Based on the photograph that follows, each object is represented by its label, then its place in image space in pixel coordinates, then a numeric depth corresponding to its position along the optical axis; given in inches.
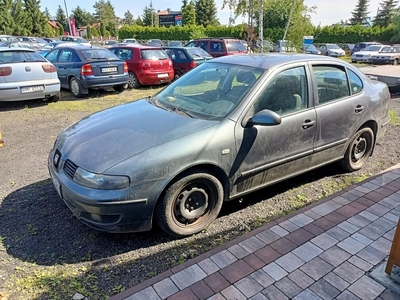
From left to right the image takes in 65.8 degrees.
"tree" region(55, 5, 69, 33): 2585.9
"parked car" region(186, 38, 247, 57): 579.5
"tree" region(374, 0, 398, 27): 2068.2
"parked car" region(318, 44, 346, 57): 1144.2
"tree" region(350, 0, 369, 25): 2407.2
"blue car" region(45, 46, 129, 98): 356.8
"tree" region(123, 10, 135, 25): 3645.7
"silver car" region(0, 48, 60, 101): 288.8
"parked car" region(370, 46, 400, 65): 862.5
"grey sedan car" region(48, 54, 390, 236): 102.9
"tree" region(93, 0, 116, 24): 3373.3
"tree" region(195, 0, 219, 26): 2142.0
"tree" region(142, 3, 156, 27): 2631.6
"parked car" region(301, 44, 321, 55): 1038.7
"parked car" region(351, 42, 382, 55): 1162.5
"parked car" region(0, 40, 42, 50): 723.5
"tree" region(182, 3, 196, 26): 1973.4
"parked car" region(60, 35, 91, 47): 1239.1
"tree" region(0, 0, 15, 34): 1640.0
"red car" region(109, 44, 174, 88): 421.7
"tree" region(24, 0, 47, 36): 1863.9
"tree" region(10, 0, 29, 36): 1747.0
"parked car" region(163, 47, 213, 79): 473.9
